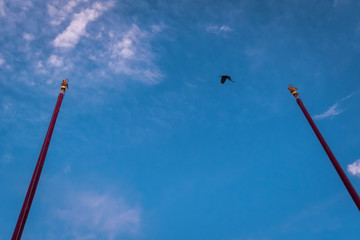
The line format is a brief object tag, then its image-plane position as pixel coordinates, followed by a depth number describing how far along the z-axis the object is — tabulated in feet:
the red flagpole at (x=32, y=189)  42.69
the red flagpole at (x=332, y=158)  56.11
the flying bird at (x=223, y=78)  99.12
